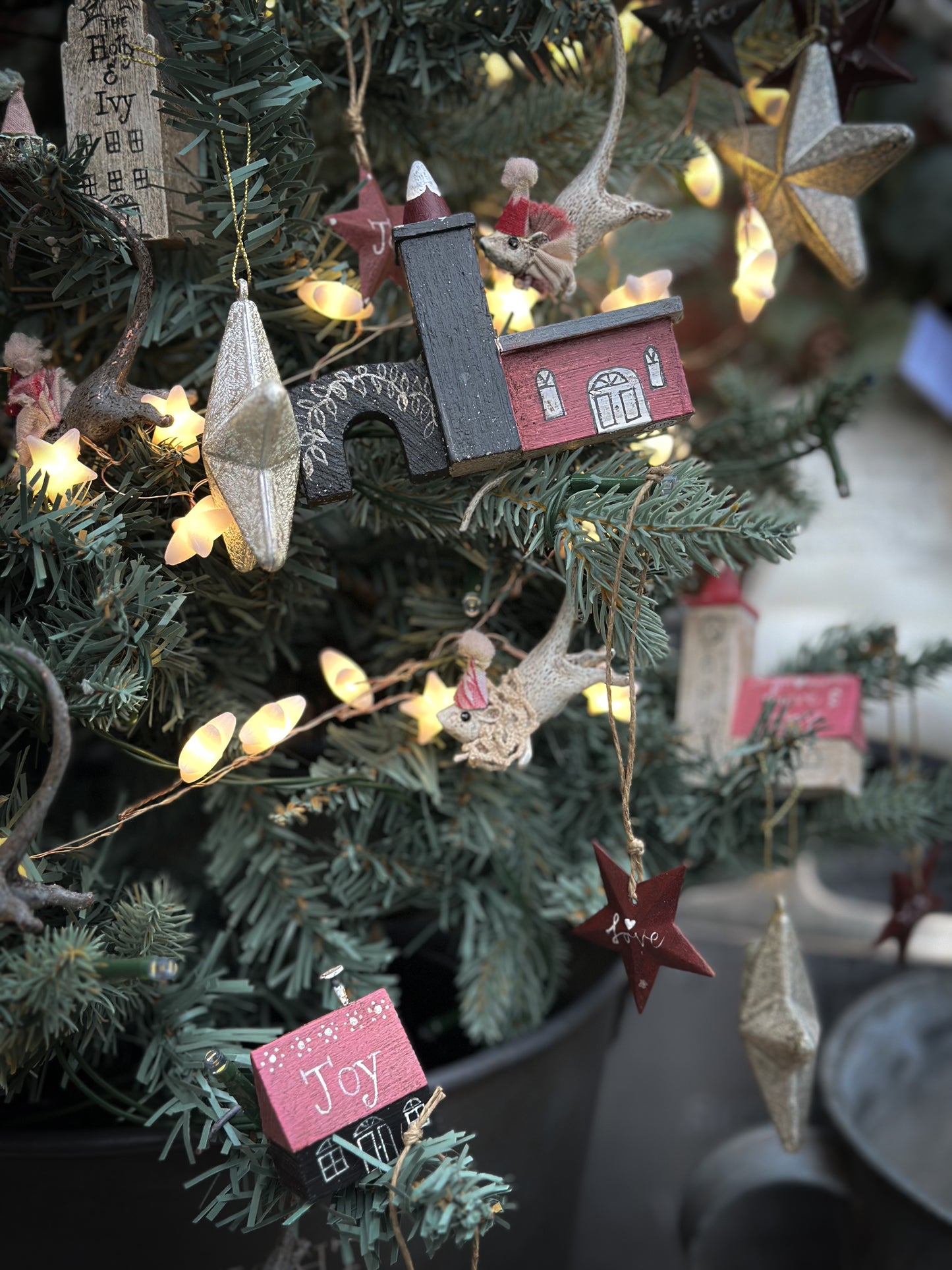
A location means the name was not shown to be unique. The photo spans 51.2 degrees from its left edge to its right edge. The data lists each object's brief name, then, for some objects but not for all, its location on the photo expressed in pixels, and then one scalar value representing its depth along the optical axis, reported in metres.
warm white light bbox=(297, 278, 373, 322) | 0.36
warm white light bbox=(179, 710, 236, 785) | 0.35
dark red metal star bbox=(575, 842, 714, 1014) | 0.35
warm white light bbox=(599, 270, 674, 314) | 0.38
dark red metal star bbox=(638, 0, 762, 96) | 0.41
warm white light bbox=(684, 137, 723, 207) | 0.48
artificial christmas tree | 0.32
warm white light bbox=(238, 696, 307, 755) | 0.36
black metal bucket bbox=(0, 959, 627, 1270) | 0.37
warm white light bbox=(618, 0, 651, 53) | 0.47
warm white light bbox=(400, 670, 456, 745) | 0.41
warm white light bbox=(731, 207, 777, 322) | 0.42
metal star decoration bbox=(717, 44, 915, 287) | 0.42
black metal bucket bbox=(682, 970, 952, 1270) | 0.55
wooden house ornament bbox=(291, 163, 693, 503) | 0.33
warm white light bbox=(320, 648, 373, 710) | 0.41
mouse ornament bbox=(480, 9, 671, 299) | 0.36
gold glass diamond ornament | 0.43
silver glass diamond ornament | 0.30
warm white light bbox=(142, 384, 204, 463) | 0.34
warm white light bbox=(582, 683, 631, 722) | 0.44
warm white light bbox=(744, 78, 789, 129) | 0.49
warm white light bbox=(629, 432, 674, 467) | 0.40
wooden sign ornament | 0.35
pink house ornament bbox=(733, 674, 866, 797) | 0.50
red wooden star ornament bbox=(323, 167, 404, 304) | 0.36
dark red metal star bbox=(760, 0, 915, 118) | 0.44
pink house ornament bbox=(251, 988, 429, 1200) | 0.29
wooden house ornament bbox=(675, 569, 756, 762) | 0.53
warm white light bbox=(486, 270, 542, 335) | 0.38
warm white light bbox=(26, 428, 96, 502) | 0.33
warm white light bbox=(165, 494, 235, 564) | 0.33
